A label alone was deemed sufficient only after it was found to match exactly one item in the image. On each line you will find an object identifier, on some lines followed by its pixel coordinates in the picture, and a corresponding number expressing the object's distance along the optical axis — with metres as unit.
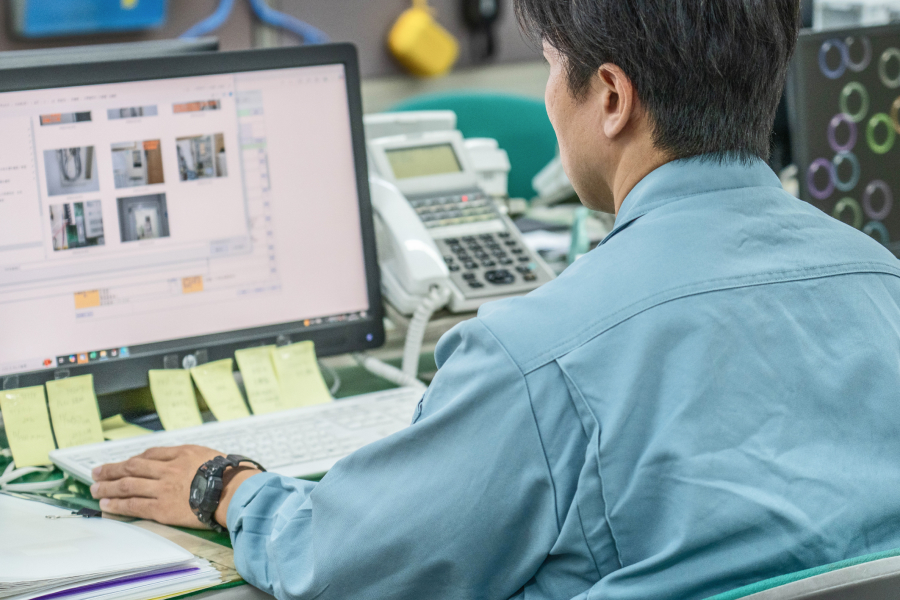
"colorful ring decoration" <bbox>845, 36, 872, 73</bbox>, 2.68
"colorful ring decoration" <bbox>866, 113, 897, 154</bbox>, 2.70
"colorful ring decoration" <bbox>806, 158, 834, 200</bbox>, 2.64
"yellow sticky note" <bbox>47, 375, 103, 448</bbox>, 2.28
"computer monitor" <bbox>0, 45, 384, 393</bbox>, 2.27
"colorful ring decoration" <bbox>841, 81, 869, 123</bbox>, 2.67
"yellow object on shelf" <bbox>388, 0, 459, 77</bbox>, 4.65
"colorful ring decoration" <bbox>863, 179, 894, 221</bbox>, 2.70
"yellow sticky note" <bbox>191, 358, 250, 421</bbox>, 2.35
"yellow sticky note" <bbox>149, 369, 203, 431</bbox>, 2.33
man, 1.90
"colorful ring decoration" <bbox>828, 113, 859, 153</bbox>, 2.66
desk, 2.03
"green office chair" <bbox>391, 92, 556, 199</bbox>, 4.49
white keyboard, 2.23
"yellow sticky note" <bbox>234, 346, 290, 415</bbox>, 2.37
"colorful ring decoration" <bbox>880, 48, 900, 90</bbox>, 2.71
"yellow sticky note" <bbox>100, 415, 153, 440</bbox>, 2.32
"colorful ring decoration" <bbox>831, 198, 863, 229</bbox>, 2.67
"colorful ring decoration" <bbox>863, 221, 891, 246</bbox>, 2.70
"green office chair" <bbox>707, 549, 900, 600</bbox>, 1.79
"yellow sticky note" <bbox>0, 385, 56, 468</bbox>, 2.25
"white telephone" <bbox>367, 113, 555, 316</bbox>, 2.48
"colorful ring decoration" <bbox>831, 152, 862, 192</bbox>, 2.67
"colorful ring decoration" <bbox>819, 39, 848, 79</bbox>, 2.65
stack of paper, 2.00
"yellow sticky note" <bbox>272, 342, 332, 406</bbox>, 2.39
